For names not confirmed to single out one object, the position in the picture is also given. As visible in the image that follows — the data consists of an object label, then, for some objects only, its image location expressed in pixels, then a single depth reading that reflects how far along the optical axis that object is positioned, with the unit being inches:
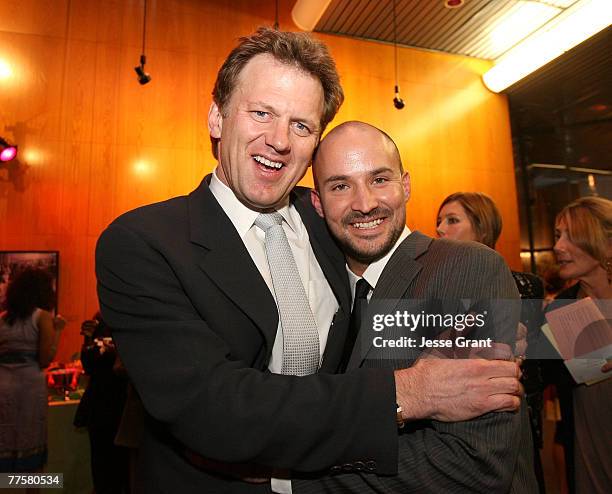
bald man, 37.8
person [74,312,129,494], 131.6
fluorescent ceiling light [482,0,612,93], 196.1
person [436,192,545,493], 85.6
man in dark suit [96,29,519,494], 36.0
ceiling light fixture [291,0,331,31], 197.9
